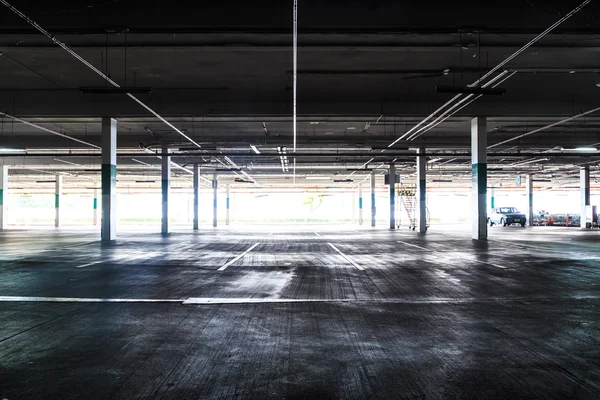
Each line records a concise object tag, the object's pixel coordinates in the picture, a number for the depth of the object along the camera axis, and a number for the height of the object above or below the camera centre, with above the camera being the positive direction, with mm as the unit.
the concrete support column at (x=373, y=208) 48250 -467
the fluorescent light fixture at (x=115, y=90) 12281 +3204
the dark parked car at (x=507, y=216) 44062 -1340
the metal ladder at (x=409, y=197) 39844 +627
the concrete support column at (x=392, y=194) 40181 +889
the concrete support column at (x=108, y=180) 22422 +1242
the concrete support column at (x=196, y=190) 39069 +1258
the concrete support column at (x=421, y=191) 32719 +940
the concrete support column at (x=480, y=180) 22281 +1191
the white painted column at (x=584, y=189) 42219 +1345
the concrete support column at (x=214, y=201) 46250 +335
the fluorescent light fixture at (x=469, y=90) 12219 +3159
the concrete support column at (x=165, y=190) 30947 +1009
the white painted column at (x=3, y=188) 41266 +1564
